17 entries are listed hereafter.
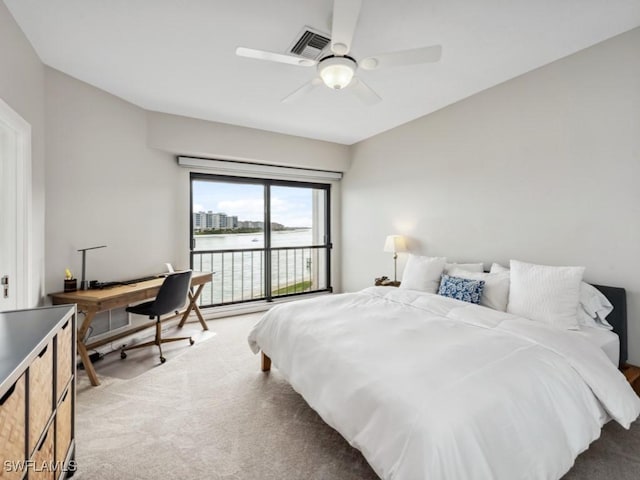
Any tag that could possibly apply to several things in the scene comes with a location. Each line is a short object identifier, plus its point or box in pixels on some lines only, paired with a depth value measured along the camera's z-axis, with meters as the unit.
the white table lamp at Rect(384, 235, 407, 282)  3.86
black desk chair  2.84
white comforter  1.13
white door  2.05
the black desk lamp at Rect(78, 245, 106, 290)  2.77
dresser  0.90
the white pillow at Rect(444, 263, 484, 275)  3.01
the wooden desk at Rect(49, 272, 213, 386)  2.46
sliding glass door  4.27
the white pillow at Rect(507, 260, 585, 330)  2.11
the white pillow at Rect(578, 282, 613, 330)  2.15
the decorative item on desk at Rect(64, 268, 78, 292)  2.67
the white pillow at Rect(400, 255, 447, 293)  3.09
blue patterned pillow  2.60
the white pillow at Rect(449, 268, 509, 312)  2.52
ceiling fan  1.72
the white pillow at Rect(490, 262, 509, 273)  2.76
